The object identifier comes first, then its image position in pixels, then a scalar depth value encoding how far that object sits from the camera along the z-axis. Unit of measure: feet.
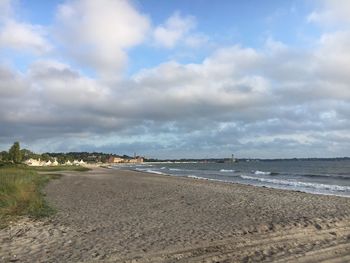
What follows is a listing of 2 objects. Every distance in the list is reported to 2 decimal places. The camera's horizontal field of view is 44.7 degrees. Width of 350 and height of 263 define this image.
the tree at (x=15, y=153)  343.26
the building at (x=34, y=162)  414.94
